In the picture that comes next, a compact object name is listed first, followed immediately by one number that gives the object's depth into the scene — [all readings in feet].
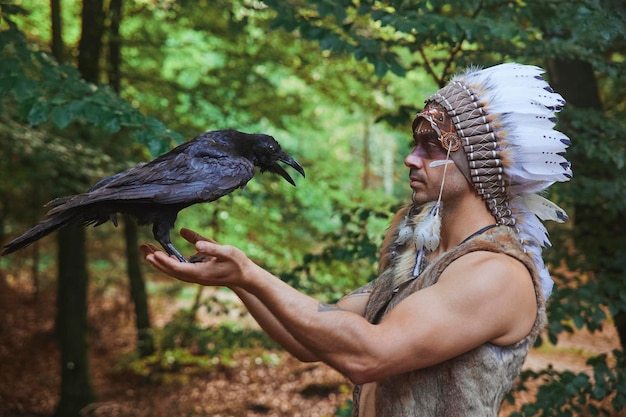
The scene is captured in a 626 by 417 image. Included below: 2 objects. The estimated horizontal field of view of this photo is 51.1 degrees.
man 6.14
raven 6.31
